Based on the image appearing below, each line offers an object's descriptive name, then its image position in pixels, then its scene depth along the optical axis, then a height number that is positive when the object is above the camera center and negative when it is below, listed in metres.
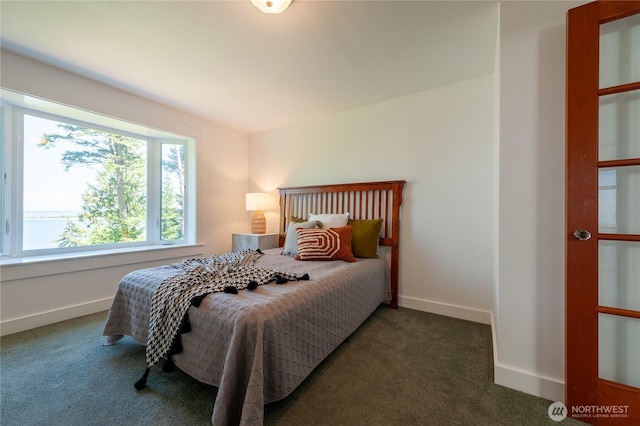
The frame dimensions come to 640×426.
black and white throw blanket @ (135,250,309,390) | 1.29 -0.46
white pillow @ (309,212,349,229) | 2.64 -0.08
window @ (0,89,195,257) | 2.23 +0.34
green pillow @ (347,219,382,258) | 2.45 -0.27
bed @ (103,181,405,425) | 1.05 -0.56
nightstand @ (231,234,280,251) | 3.18 -0.40
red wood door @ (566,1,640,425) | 1.12 +0.02
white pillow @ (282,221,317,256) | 2.56 -0.29
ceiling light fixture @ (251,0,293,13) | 1.40 +1.25
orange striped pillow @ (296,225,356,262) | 2.25 -0.31
